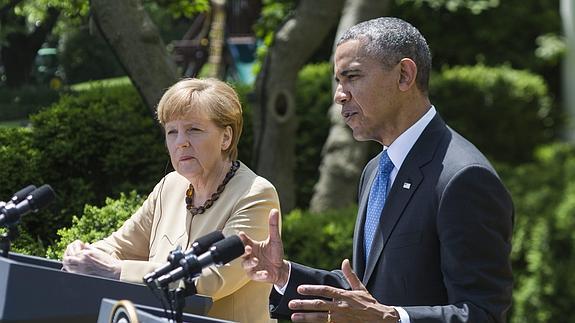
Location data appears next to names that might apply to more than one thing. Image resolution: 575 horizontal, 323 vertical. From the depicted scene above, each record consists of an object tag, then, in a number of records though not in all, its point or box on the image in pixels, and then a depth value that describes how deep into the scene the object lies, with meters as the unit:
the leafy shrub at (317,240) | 16.91
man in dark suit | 6.94
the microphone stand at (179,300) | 6.24
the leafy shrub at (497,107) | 27.56
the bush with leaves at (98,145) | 13.31
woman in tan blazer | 8.02
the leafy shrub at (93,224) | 10.87
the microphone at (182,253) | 6.24
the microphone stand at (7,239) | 7.36
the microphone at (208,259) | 6.14
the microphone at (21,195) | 7.34
